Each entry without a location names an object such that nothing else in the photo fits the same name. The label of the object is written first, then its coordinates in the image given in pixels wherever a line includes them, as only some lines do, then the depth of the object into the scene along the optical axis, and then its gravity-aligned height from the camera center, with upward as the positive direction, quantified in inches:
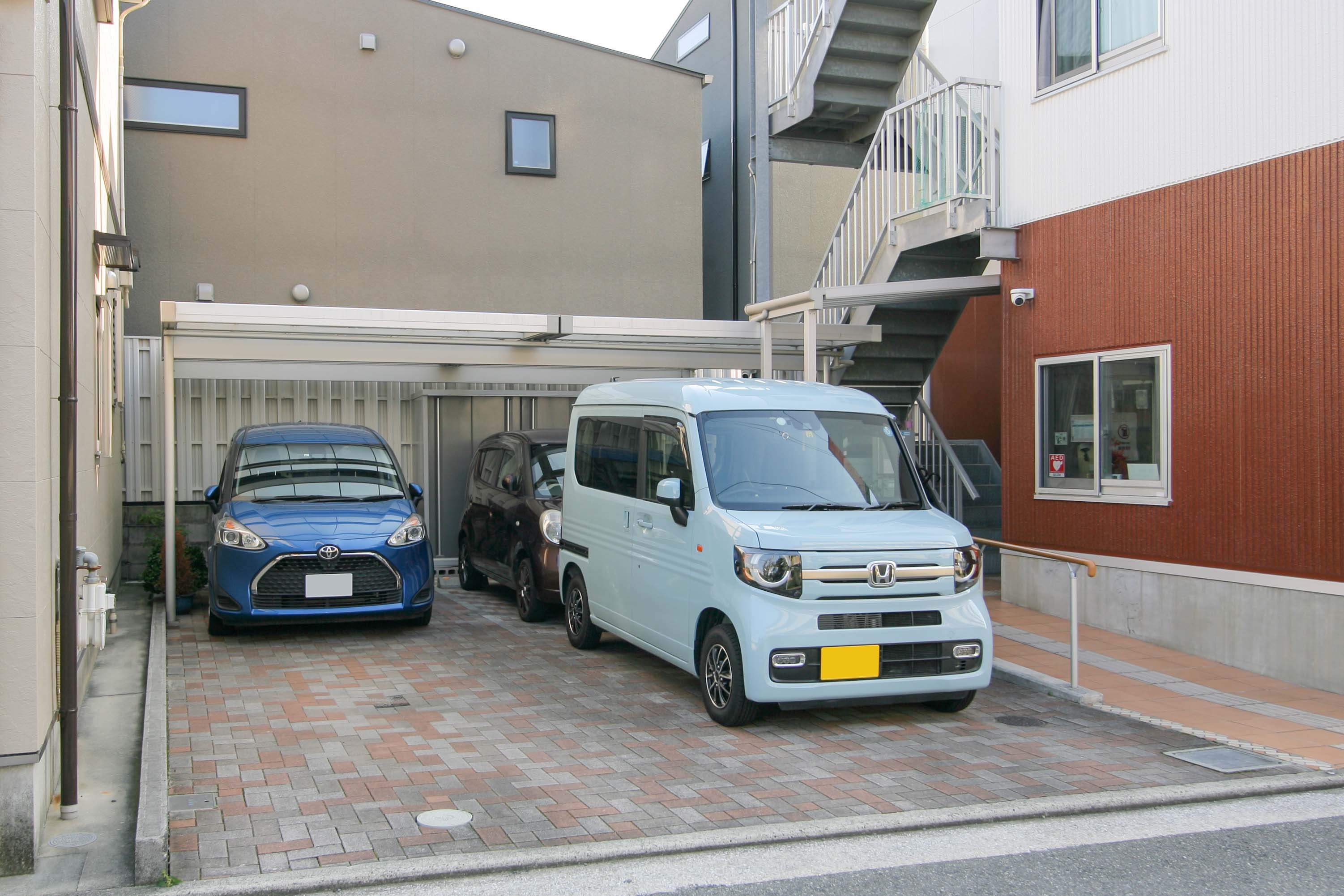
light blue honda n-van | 250.8 -25.6
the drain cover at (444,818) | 197.0 -64.2
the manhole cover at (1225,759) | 235.8 -66.2
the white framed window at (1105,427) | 362.3 +4.8
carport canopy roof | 372.8 +36.1
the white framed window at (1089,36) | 364.2 +133.4
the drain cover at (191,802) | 204.8 -63.7
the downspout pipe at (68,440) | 189.2 +1.0
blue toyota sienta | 345.4 -28.1
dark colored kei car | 386.3 -25.7
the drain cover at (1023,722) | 268.4 -65.4
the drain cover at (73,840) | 185.5 -63.4
